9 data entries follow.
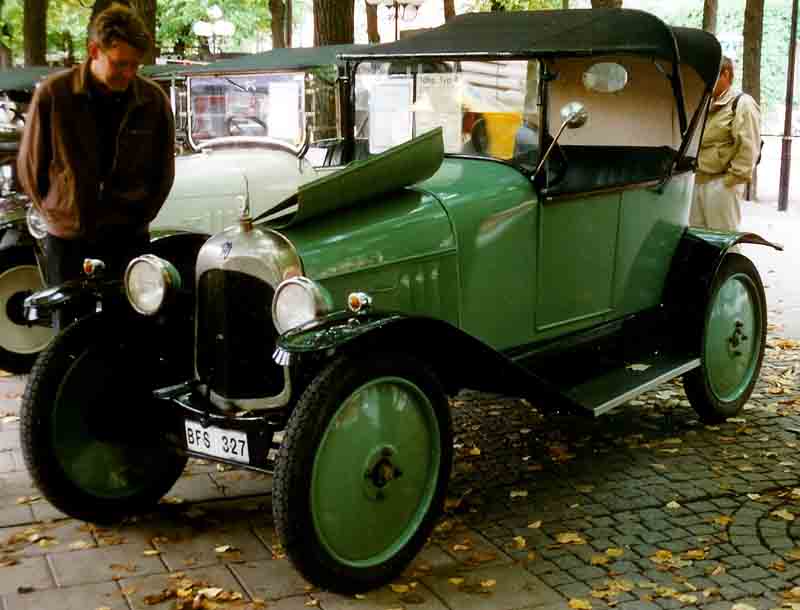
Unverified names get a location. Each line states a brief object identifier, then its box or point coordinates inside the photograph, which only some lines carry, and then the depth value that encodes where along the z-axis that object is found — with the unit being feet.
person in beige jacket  23.80
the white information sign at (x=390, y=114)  17.34
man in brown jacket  13.73
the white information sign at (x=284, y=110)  22.63
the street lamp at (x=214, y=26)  83.87
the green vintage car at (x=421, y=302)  12.02
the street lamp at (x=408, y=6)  64.77
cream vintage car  22.03
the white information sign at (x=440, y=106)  16.63
